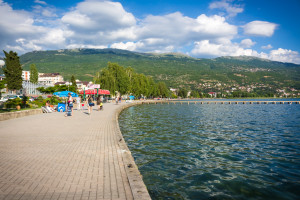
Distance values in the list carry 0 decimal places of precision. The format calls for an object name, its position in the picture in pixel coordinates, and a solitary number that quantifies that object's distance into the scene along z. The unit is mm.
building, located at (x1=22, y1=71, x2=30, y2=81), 176250
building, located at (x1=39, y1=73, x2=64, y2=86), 184000
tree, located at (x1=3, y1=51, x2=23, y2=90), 62375
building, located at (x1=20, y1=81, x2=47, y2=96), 74369
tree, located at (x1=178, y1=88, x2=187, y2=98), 173625
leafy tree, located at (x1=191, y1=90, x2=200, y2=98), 196750
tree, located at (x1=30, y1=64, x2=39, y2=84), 111812
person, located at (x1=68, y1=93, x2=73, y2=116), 19491
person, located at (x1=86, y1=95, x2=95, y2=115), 22400
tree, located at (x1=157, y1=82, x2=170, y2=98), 124969
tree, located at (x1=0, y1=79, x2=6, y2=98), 18281
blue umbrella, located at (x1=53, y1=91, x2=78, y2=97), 27602
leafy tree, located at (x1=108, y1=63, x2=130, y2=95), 63594
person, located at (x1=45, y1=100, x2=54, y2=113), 24133
